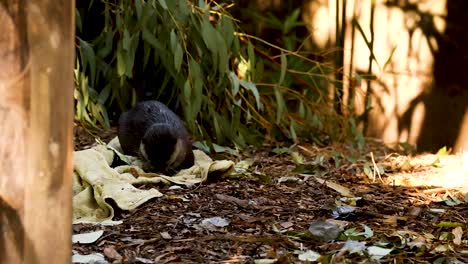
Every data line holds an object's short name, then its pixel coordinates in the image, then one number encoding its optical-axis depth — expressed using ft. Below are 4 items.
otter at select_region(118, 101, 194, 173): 27.25
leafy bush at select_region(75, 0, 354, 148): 29.96
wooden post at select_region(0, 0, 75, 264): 12.62
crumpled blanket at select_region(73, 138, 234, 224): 21.54
